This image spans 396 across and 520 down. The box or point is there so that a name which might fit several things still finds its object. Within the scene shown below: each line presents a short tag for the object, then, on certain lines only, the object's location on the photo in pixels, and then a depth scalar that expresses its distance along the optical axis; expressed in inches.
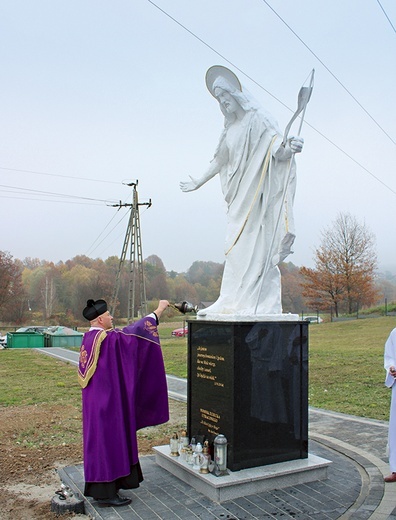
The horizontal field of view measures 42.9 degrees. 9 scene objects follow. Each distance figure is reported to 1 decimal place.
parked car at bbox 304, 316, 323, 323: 1529.0
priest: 186.4
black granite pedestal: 204.8
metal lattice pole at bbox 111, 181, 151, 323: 994.1
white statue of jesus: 230.8
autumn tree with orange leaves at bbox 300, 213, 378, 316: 1405.0
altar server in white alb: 214.2
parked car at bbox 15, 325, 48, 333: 1251.2
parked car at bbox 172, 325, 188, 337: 1294.3
